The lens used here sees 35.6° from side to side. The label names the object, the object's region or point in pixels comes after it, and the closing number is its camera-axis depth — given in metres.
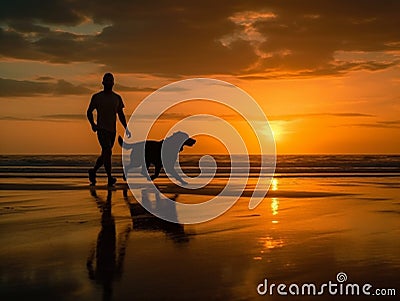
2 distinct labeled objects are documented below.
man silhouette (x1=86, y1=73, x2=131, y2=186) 12.36
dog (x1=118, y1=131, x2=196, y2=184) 13.35
